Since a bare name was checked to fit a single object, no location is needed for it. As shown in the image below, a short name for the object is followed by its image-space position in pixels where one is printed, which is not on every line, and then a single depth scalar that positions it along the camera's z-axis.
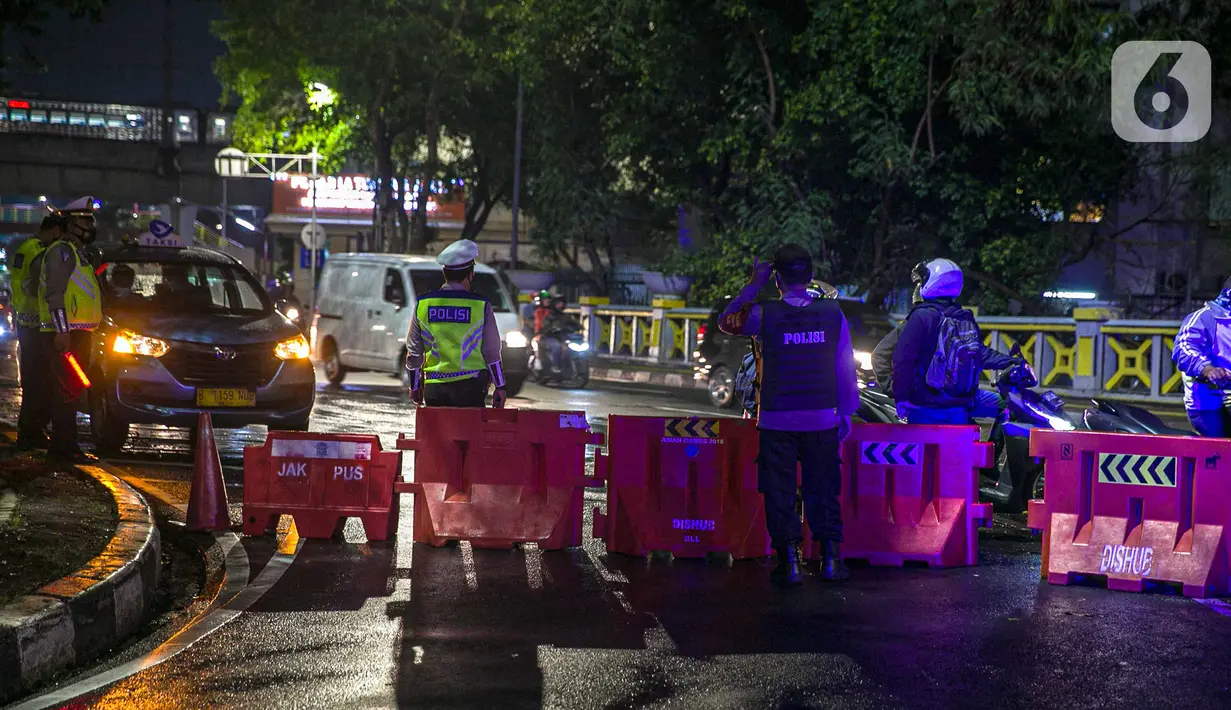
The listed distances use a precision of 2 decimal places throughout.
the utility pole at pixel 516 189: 37.60
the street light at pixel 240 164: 46.84
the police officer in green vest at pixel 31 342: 11.73
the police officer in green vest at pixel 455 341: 9.29
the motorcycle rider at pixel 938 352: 8.97
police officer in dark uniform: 7.99
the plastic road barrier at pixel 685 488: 8.67
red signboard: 64.94
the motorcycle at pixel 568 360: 23.14
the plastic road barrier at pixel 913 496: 8.68
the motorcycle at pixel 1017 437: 10.27
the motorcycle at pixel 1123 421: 9.88
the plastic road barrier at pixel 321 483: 8.99
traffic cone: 9.16
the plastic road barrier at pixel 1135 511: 7.89
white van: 20.27
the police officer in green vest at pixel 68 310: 11.59
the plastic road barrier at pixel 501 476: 8.80
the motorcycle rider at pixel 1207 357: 9.14
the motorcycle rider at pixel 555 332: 23.09
